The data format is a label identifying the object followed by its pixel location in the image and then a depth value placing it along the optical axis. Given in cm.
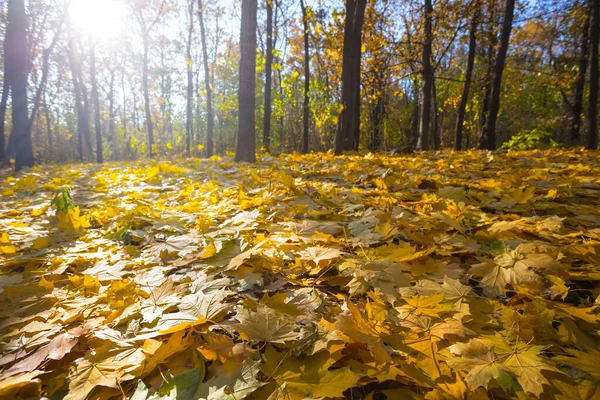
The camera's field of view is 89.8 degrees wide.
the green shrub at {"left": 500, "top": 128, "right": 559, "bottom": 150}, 988
